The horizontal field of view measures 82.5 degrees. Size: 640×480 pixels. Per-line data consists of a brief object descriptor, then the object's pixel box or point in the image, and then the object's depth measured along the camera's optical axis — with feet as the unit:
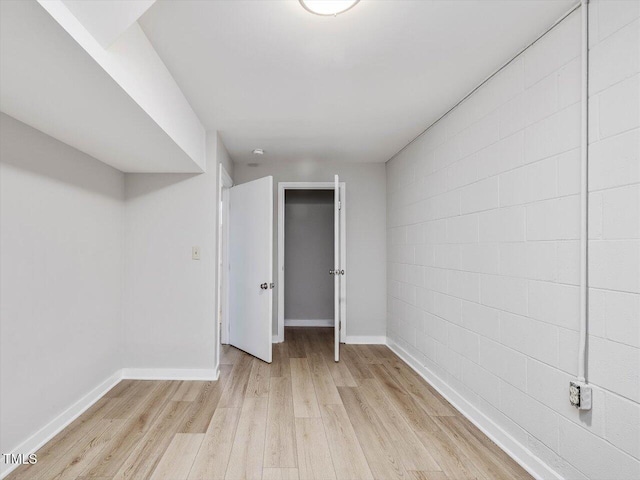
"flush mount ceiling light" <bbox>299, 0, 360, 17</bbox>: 5.15
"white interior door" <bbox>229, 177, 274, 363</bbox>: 12.39
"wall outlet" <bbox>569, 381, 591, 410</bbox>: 5.18
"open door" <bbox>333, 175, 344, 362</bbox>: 12.37
